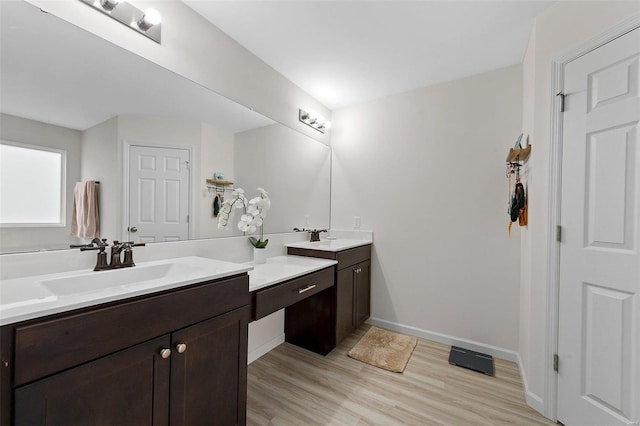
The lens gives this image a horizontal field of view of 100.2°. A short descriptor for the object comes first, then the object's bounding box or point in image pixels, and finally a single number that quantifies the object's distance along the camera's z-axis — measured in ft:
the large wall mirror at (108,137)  3.58
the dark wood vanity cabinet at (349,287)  7.44
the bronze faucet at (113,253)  4.15
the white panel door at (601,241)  4.18
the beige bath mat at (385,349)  6.99
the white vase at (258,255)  6.76
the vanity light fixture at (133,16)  4.14
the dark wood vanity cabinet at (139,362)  2.47
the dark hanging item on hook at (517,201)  6.13
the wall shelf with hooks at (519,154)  5.86
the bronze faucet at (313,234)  9.08
